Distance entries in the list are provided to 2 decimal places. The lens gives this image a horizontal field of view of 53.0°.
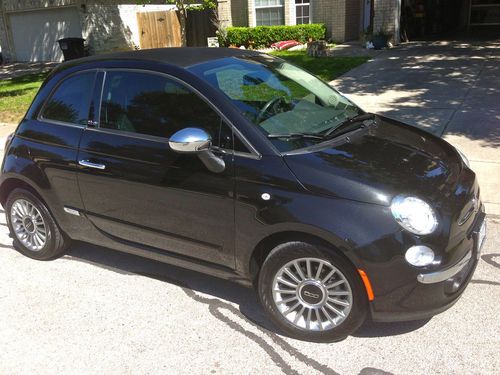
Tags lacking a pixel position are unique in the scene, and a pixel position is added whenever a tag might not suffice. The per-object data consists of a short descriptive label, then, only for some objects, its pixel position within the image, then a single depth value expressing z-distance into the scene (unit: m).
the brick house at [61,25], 20.67
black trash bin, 19.16
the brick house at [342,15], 16.56
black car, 2.95
